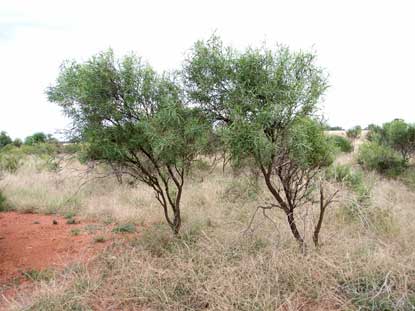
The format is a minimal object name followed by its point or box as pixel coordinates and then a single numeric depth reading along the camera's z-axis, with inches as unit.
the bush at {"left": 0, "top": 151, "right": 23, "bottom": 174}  506.2
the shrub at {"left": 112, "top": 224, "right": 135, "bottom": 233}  251.5
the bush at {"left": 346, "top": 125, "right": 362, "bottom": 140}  775.1
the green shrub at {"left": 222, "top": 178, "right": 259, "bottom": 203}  279.3
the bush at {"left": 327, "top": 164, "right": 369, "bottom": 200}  235.8
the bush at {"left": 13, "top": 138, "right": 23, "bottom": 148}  1114.4
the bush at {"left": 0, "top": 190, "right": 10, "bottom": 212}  329.1
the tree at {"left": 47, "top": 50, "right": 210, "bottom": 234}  168.6
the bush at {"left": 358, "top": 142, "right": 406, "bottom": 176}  415.5
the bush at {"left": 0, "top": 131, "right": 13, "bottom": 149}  1066.1
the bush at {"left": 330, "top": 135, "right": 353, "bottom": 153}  595.2
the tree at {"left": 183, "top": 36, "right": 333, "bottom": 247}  141.2
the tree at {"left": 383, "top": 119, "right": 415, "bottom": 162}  450.3
